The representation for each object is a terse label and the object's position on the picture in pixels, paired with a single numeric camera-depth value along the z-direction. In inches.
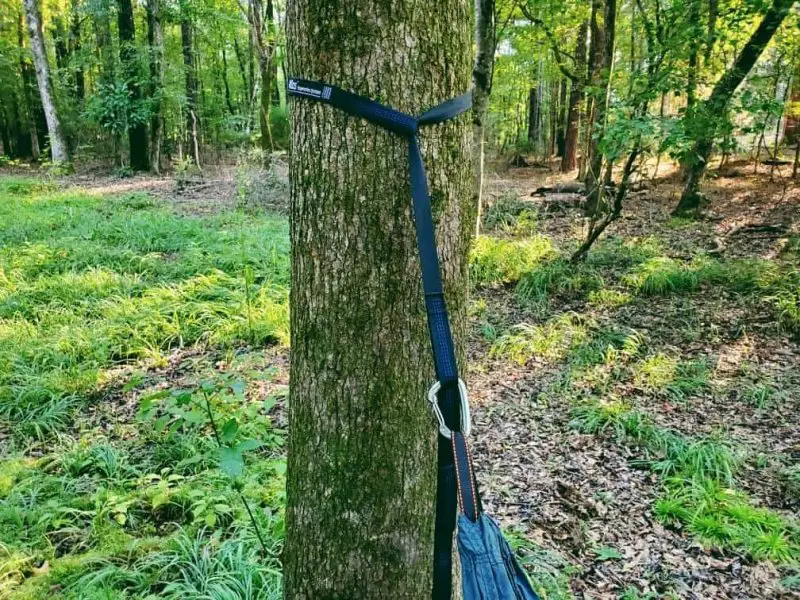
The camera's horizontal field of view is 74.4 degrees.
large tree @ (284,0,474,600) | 46.6
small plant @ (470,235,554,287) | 275.9
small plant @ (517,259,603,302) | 256.8
